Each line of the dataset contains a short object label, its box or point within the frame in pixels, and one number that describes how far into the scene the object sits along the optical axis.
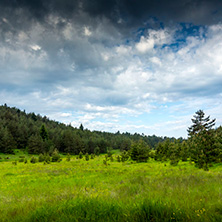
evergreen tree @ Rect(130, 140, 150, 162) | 34.53
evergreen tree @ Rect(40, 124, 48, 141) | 89.72
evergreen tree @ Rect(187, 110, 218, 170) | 19.50
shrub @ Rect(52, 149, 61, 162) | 39.90
